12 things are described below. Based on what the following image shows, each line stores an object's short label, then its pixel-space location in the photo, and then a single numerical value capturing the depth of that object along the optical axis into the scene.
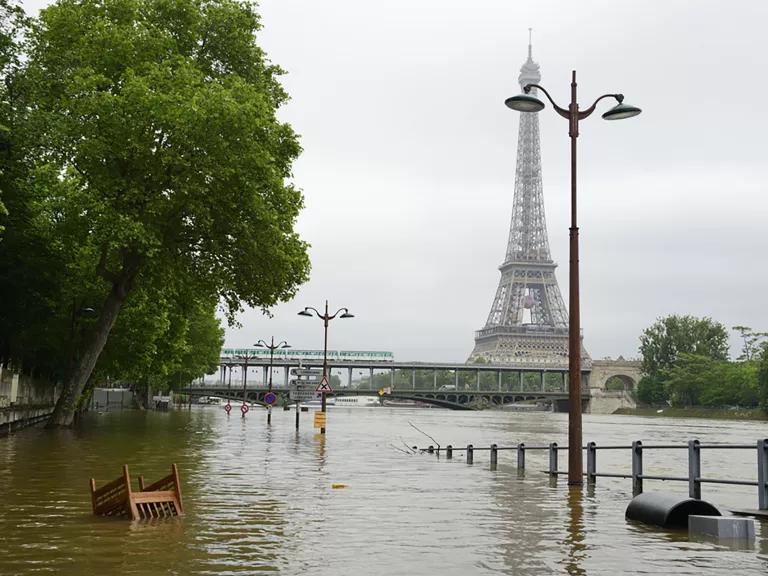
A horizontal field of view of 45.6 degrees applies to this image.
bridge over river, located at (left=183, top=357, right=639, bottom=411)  148.62
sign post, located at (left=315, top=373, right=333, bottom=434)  41.16
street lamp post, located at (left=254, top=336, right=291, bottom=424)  68.12
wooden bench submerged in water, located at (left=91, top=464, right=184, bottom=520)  12.31
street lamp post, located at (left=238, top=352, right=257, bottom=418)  158.93
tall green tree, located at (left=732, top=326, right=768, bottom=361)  148.62
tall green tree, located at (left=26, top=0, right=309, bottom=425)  32.38
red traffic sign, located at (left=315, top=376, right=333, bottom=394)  41.15
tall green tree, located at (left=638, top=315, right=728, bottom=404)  161.25
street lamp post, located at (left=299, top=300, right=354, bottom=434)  46.31
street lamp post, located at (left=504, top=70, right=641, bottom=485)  17.73
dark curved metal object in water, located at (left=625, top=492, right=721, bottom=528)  12.80
